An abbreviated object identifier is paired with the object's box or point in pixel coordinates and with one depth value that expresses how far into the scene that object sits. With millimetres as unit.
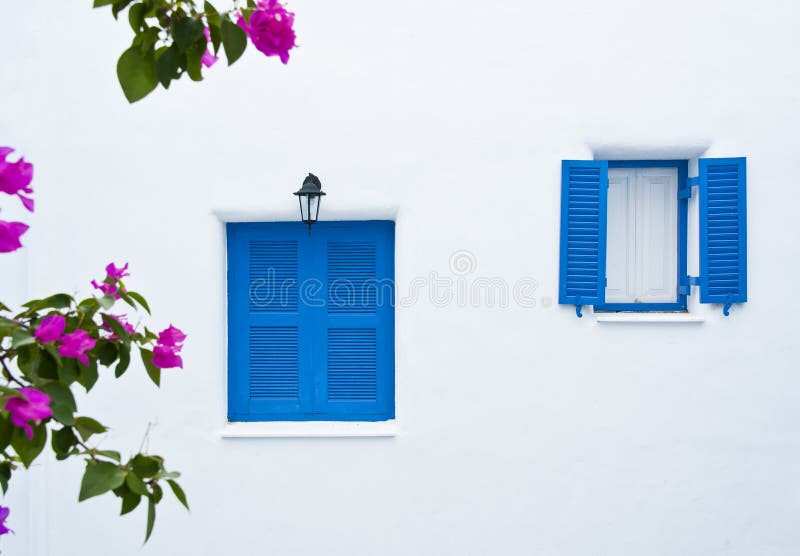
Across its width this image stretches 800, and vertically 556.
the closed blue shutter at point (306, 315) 3617
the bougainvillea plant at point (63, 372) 1038
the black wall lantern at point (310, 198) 3295
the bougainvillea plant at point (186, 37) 1109
